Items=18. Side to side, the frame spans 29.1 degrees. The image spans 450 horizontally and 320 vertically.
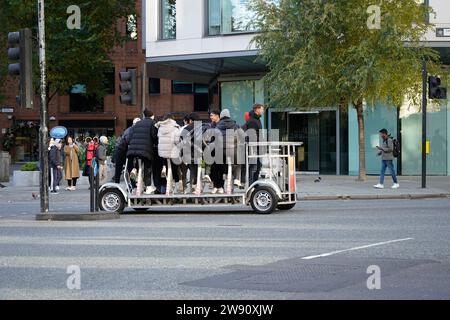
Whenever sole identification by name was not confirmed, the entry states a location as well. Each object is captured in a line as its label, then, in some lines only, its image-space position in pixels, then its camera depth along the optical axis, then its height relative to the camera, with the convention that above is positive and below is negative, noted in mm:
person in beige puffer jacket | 17891 +105
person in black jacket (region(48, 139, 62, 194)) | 27312 -548
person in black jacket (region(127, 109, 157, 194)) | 17881 +47
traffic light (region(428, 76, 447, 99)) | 24891 +1599
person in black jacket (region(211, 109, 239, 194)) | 17578 -106
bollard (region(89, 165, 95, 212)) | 16516 -735
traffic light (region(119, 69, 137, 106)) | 21547 +1487
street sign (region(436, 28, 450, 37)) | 32188 +4188
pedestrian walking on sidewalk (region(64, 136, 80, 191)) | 28611 -671
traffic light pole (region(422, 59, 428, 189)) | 25219 +889
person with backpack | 26359 -189
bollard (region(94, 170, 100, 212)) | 16781 -907
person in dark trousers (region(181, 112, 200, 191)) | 17922 -42
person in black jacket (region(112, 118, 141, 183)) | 18203 -140
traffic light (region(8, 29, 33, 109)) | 16422 +1572
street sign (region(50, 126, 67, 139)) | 29334 +473
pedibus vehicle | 17266 -968
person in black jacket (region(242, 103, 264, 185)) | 17827 +369
